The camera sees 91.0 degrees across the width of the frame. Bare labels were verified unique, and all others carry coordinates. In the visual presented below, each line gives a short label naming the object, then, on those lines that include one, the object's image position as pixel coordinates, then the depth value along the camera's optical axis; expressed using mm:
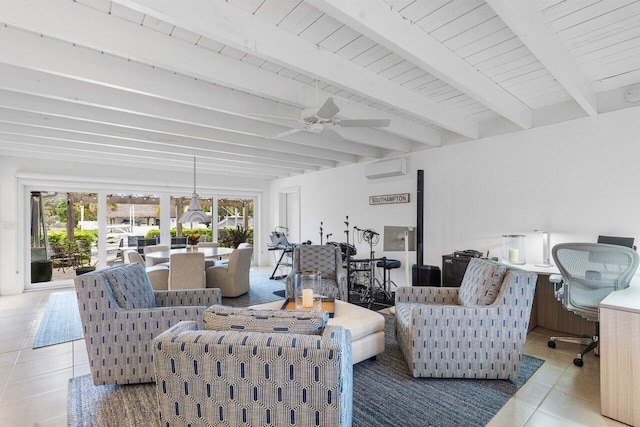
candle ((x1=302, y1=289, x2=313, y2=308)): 2584
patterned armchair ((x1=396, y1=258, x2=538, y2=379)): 2418
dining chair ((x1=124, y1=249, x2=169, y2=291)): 4809
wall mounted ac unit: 5011
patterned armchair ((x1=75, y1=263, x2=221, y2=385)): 2307
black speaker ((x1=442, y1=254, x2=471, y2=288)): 4005
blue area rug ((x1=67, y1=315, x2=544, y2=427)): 2004
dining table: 5102
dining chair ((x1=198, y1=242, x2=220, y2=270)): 6528
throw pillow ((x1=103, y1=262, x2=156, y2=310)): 2443
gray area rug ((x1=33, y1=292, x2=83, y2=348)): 3389
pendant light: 5395
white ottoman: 2584
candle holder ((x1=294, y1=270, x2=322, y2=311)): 2588
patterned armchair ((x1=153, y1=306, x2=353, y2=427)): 1221
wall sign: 5118
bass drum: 5405
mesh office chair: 2514
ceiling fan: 2609
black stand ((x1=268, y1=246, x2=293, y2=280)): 6512
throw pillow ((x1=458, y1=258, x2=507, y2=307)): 2561
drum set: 4816
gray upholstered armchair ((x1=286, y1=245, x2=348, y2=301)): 4535
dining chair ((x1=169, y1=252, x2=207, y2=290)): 4512
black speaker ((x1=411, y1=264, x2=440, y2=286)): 4441
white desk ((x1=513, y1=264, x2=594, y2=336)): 3480
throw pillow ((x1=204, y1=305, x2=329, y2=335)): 1417
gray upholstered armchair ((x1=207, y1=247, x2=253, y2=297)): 5113
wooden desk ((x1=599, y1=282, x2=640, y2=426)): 1936
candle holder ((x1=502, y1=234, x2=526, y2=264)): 3676
